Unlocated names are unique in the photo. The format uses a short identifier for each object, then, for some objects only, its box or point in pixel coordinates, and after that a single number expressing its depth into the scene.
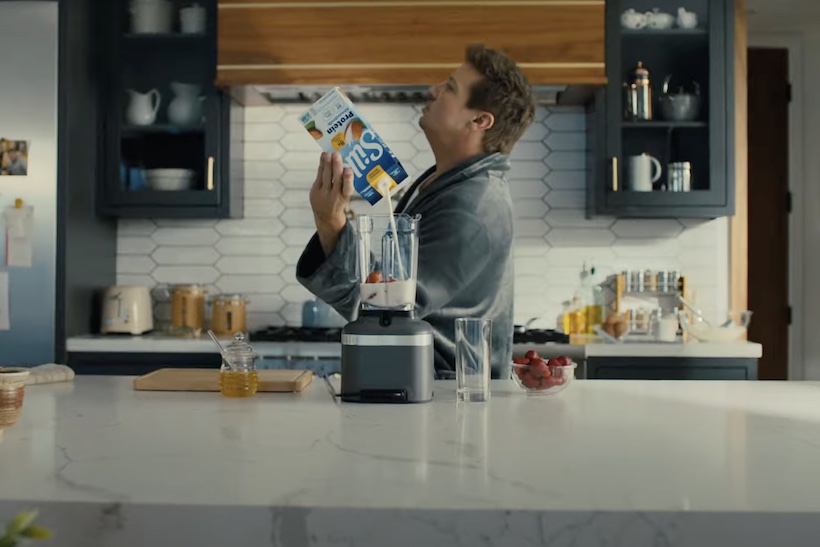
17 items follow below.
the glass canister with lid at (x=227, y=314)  4.20
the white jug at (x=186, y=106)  4.12
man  1.97
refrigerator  3.77
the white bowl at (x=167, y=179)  4.09
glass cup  1.75
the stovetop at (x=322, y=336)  3.81
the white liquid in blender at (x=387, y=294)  1.73
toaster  4.03
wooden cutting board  1.91
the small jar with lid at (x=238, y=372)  1.83
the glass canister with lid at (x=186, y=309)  4.23
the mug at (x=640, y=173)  3.99
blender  1.71
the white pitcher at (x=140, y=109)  4.11
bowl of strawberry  1.84
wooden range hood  3.89
